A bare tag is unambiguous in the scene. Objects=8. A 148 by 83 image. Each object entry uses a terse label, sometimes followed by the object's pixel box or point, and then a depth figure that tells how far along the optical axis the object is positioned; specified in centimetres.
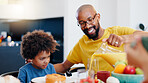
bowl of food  84
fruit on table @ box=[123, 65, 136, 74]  85
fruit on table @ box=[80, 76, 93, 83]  80
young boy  145
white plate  104
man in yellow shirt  152
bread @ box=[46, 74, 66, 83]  97
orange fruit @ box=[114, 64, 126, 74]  87
